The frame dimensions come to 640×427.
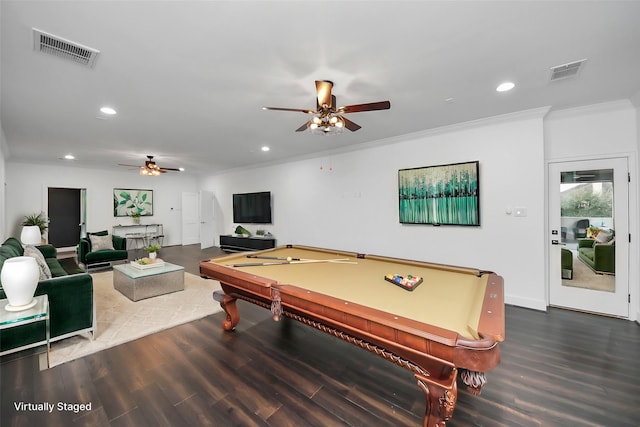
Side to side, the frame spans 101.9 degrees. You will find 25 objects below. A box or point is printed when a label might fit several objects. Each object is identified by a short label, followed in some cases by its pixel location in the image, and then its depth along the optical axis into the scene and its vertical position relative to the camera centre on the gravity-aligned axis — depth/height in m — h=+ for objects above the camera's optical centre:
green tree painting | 3.84 +0.28
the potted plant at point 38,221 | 6.32 -0.13
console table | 8.16 -0.60
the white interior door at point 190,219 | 9.27 -0.17
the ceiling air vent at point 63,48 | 1.86 +1.28
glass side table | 1.77 -0.71
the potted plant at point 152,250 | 4.51 -0.62
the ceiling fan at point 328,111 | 2.33 +0.95
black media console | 7.04 -0.84
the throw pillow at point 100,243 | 5.80 -0.62
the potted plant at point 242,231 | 7.62 -0.51
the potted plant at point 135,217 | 8.29 -0.07
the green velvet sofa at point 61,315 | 2.36 -1.02
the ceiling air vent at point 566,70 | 2.31 +1.31
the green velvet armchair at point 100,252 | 5.60 -0.82
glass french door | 3.21 -0.29
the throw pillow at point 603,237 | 3.29 -0.33
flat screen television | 7.16 +0.18
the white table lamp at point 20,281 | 1.91 -0.49
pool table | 1.25 -0.59
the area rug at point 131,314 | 2.61 -1.29
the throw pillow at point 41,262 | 2.87 -0.57
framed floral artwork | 8.05 +0.41
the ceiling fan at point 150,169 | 5.77 +1.03
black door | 8.09 -0.05
